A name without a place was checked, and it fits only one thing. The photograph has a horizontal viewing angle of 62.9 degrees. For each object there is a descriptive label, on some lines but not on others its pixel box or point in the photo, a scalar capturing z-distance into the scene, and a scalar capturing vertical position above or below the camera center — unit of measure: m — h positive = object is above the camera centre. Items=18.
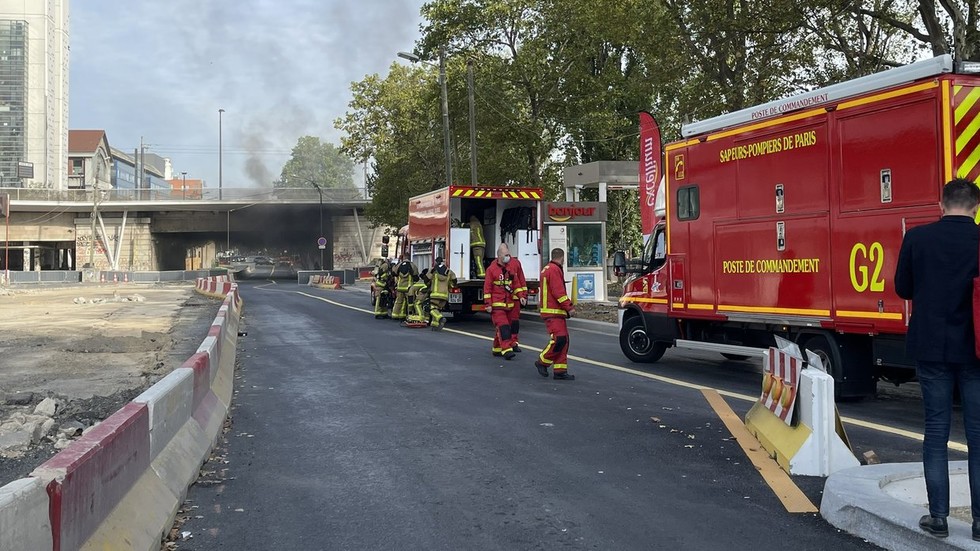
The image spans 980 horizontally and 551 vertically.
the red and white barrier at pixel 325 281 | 48.81 +0.06
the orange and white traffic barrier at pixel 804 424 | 5.62 -1.06
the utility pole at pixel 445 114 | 30.73 +6.53
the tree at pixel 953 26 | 14.59 +4.78
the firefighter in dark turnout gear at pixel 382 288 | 20.58 -0.16
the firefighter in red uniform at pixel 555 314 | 10.20 -0.44
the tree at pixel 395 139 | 45.31 +8.61
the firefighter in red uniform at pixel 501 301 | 12.28 -0.31
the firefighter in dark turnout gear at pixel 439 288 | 17.81 -0.15
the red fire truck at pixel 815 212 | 7.46 +0.73
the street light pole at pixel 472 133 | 27.73 +5.14
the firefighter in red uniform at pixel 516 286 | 12.27 -0.08
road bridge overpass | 63.00 +5.19
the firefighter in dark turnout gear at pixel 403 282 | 18.70 -0.01
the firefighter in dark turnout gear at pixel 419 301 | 18.09 -0.45
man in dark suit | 3.95 -0.25
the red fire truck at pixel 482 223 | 18.38 +1.26
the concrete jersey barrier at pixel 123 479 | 2.80 -0.89
